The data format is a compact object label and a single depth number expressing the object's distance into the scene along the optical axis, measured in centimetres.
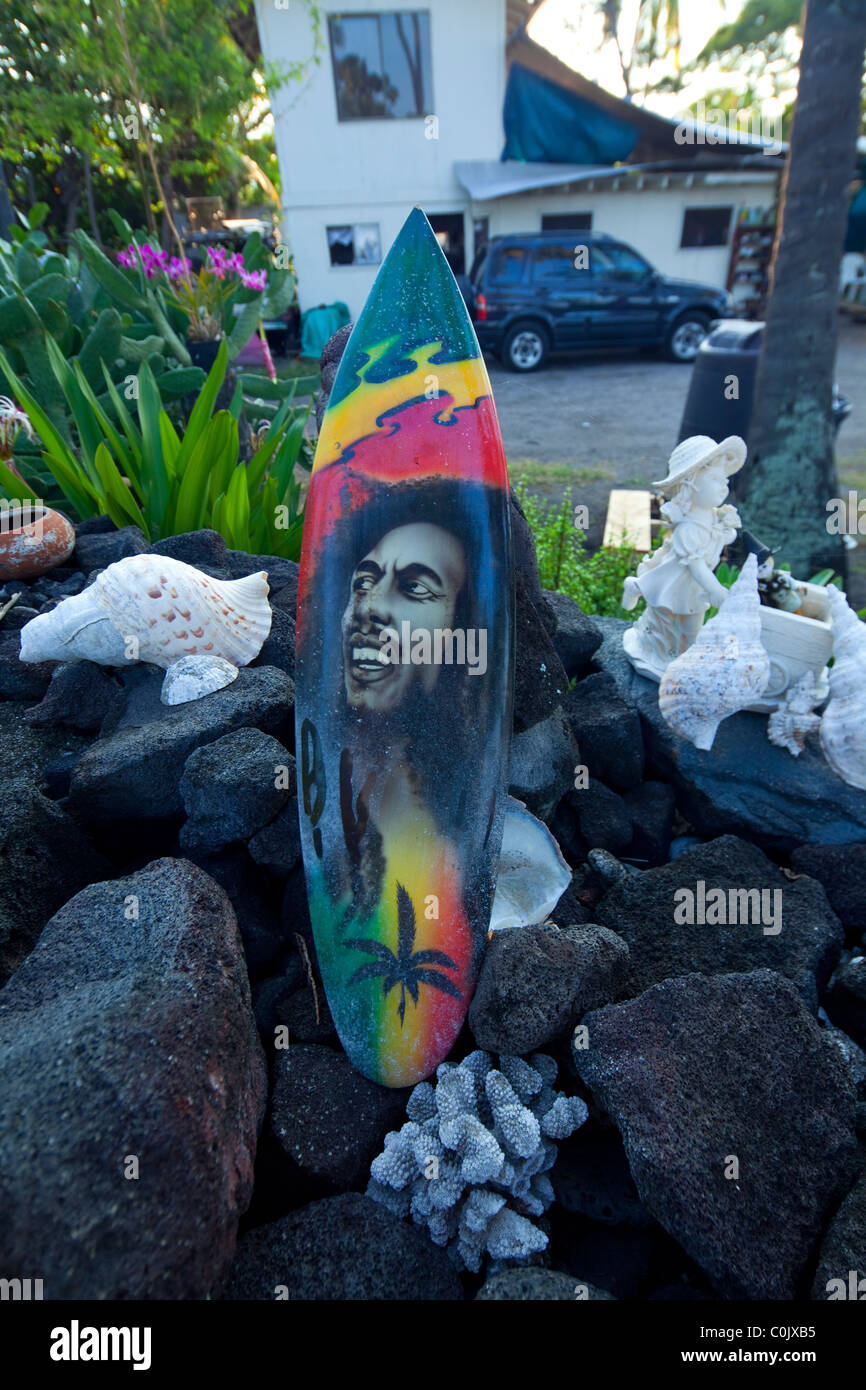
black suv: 1016
